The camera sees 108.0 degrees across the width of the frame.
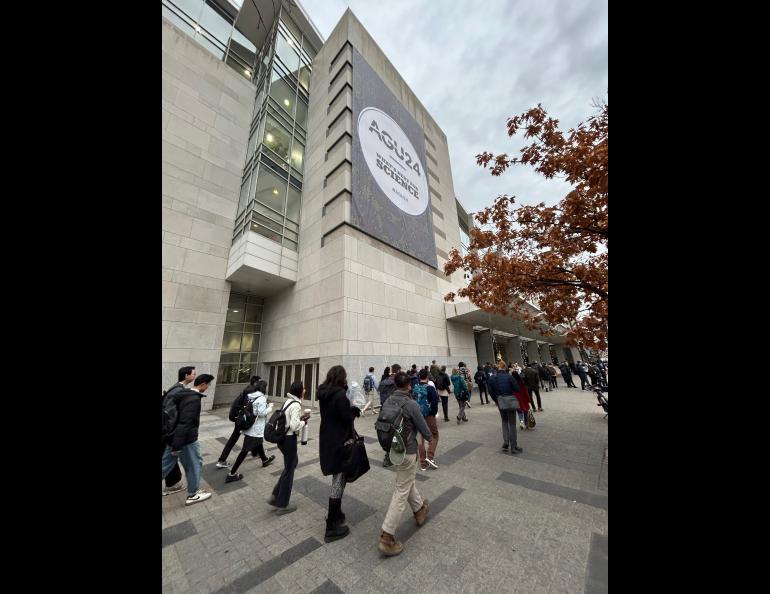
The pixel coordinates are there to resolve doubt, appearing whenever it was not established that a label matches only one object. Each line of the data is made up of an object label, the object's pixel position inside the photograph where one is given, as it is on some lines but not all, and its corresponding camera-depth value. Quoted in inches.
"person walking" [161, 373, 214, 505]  166.7
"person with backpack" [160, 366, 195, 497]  174.7
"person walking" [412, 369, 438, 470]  233.9
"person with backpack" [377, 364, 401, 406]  312.2
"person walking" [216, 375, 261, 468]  215.5
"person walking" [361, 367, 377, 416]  458.0
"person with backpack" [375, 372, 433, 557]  134.1
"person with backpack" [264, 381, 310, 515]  159.9
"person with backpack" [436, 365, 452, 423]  362.0
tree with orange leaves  257.6
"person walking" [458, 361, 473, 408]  429.0
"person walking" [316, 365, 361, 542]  136.9
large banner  612.1
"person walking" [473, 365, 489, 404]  516.1
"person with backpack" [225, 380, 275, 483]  211.0
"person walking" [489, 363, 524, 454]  239.1
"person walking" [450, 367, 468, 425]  369.5
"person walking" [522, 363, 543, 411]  374.0
